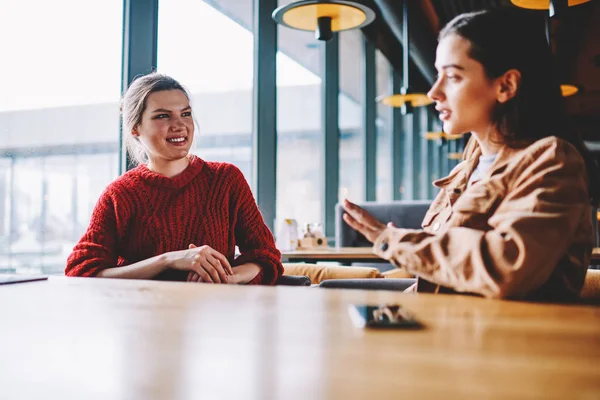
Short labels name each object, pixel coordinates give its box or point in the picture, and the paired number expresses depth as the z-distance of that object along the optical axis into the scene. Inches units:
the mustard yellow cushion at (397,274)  107.5
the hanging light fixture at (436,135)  334.6
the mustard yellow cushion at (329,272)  96.4
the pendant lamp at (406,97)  172.7
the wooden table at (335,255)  117.5
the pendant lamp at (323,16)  103.5
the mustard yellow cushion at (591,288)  58.6
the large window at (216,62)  124.9
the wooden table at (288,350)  21.4
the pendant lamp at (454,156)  449.2
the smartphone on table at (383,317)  31.3
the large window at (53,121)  89.9
